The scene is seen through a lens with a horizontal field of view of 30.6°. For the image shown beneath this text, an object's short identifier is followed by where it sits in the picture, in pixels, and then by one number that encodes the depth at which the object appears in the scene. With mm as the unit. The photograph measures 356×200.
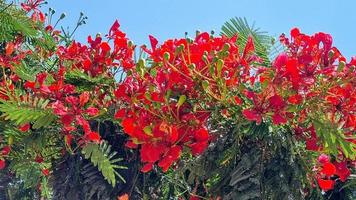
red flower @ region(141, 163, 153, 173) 2348
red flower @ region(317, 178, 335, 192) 2322
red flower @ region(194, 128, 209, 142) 2260
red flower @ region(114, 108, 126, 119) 2418
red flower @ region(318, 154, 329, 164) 2275
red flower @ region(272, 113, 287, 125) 2098
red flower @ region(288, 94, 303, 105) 2133
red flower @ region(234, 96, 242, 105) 2254
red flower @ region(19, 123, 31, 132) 2619
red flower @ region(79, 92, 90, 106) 2567
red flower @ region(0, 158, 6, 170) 3252
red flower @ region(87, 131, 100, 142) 2523
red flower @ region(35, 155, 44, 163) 3080
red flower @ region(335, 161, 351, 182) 2408
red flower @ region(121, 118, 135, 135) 2236
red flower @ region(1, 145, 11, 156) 3084
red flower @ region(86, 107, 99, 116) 2576
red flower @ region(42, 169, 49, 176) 3170
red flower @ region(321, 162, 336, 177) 2267
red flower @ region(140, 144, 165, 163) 2238
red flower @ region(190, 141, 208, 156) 2266
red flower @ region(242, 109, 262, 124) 2088
